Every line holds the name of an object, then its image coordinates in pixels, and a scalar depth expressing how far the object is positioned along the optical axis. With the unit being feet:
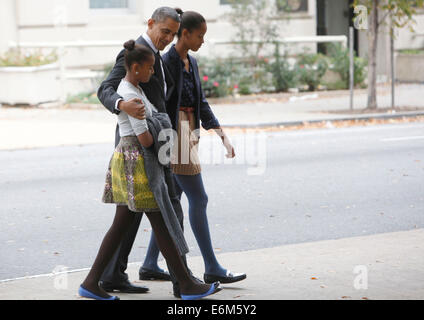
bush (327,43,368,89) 74.28
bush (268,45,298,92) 71.26
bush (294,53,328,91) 72.43
